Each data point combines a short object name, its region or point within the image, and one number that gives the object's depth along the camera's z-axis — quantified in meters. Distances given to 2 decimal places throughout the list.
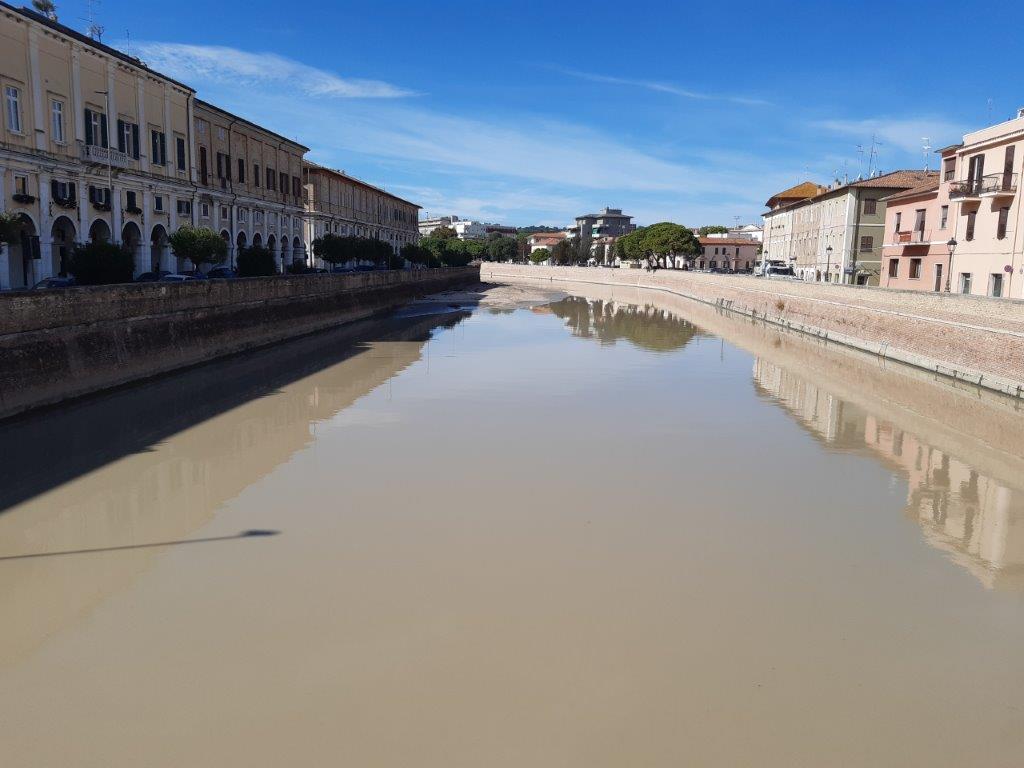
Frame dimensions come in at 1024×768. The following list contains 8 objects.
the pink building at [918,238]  36.69
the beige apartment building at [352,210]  56.62
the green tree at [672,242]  93.00
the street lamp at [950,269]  33.11
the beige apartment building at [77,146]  25.02
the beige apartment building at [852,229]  51.69
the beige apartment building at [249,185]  38.91
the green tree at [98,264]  21.36
